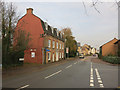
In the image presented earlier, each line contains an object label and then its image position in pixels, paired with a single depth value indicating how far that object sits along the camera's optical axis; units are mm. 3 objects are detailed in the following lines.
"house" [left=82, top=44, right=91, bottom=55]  89526
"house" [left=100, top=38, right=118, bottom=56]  34030
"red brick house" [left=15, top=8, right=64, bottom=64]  18562
